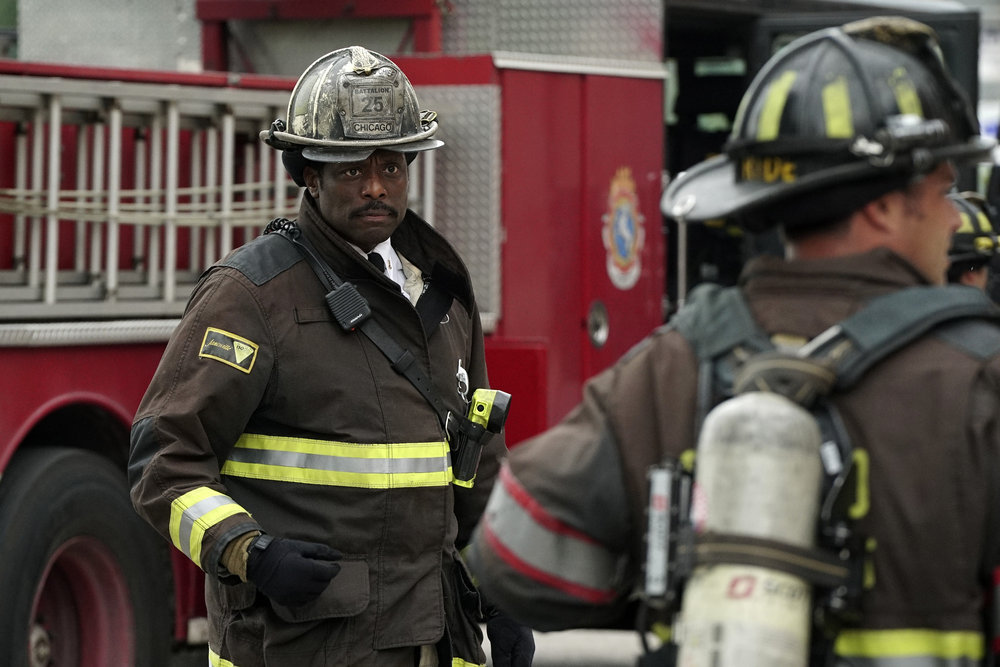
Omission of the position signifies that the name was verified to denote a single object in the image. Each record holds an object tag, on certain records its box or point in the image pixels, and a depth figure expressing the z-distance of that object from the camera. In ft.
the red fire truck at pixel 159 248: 28.30
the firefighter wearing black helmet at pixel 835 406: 11.16
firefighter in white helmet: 19.30
